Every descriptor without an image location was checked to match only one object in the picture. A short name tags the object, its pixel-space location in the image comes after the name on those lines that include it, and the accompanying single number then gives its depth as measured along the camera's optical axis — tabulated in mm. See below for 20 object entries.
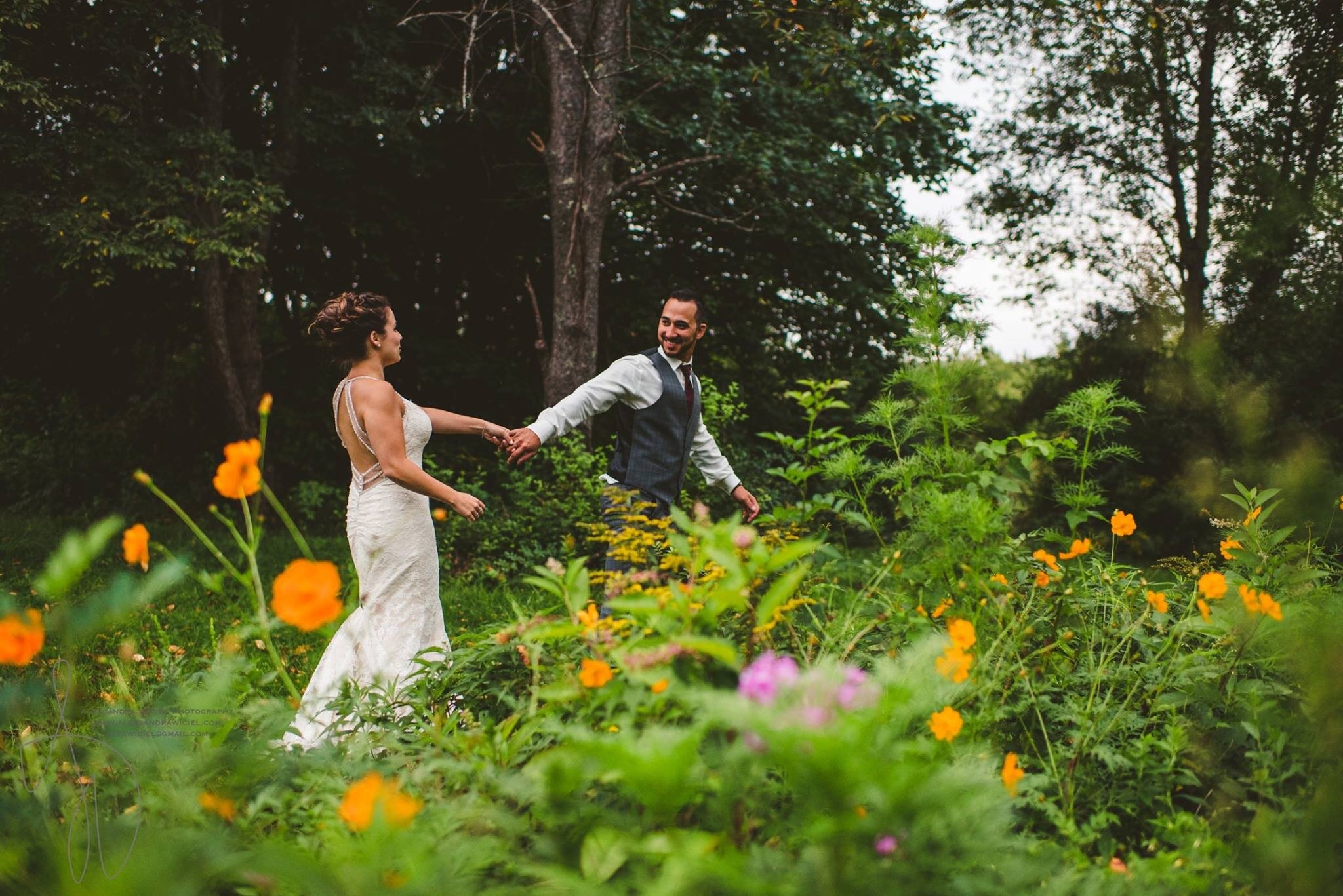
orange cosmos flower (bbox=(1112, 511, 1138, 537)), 2578
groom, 4197
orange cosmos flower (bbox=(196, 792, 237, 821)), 1360
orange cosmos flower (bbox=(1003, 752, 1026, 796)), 1471
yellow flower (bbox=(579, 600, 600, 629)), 1637
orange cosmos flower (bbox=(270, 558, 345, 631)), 1239
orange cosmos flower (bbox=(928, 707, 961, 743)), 1482
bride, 3447
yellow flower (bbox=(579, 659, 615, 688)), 1459
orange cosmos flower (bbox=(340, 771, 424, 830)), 1039
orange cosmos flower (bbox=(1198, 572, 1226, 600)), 1897
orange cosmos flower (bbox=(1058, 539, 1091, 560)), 2145
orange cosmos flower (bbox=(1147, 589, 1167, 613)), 2111
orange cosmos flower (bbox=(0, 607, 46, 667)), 1175
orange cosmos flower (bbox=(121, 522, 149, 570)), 1446
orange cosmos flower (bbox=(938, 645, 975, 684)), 1573
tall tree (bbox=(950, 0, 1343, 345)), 12039
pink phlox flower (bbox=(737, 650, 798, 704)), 1200
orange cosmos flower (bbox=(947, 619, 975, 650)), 1703
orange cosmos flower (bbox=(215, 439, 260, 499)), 1456
